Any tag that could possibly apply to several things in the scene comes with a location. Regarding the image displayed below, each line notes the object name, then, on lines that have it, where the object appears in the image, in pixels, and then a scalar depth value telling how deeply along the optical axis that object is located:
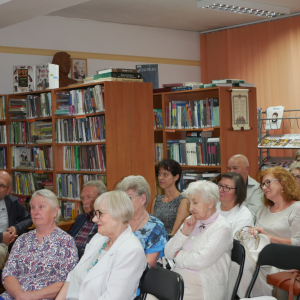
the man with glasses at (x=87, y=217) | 3.77
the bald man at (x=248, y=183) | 4.44
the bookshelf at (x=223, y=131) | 5.88
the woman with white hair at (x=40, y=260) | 2.96
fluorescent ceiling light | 6.71
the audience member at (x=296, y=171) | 4.15
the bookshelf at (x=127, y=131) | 5.05
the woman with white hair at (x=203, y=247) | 2.80
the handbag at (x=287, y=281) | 2.64
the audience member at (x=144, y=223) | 3.11
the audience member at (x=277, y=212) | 3.20
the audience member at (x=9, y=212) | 4.30
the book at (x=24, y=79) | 6.25
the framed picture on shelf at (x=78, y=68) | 7.46
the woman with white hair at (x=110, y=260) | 2.48
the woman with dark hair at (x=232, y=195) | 3.64
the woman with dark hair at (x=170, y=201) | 4.16
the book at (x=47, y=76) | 6.02
